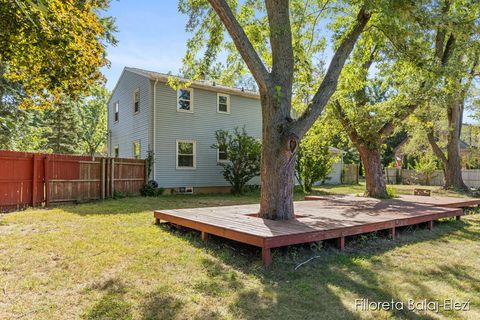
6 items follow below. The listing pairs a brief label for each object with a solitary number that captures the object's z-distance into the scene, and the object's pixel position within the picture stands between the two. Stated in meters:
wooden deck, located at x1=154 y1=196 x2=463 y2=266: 4.64
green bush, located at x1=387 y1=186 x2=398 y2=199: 10.66
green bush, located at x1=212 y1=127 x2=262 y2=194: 14.54
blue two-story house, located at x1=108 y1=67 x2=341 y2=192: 14.31
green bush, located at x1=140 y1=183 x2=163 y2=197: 13.12
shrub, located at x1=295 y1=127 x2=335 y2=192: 16.44
